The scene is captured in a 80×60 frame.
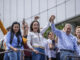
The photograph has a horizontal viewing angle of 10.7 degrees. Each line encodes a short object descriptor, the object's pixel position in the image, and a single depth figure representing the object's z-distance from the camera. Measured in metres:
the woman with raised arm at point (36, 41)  13.00
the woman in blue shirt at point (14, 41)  12.26
